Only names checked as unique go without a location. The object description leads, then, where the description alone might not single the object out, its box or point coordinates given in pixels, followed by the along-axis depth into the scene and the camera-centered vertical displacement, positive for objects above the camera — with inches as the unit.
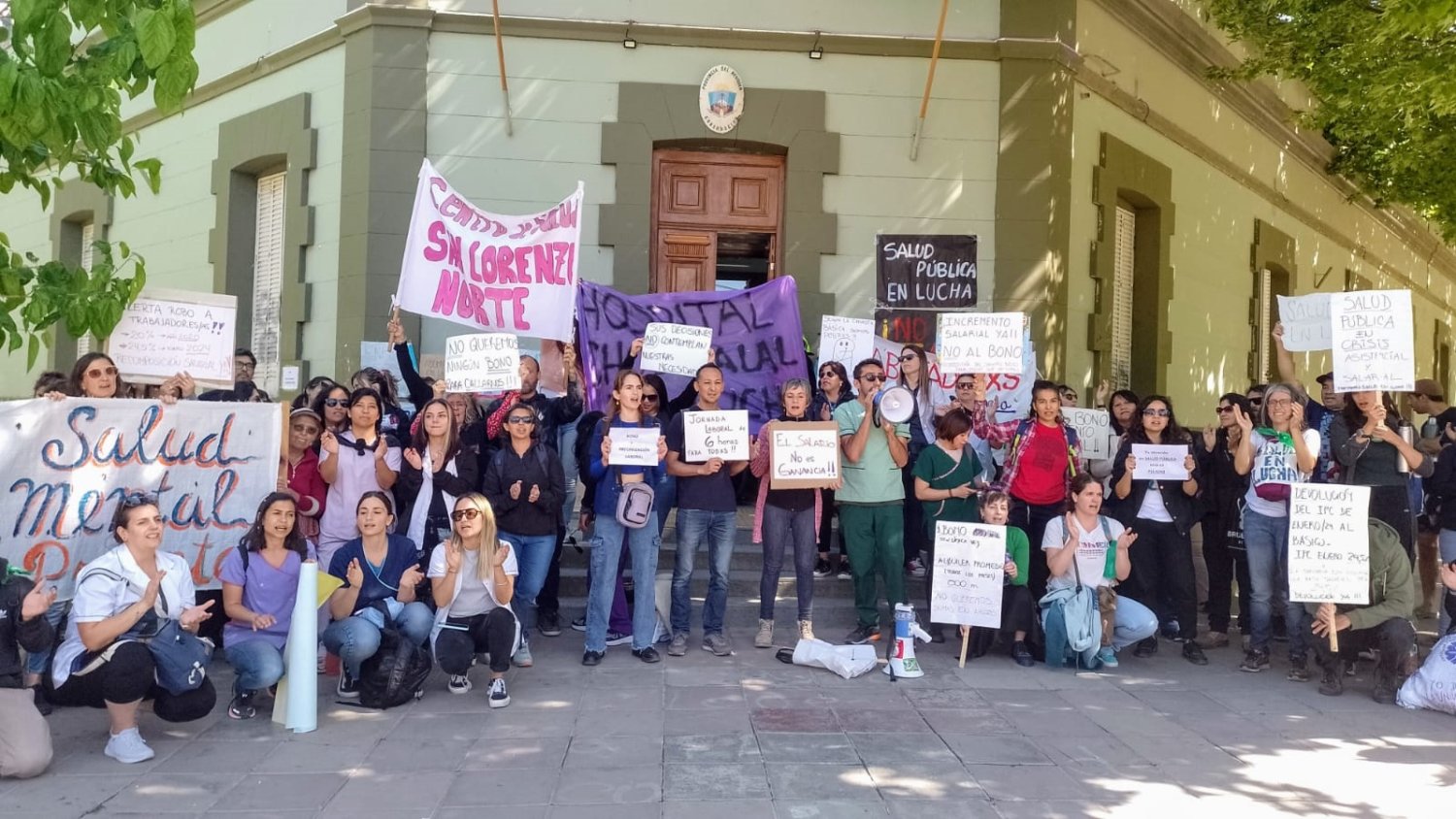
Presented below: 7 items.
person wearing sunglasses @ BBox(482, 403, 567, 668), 273.7 -16.5
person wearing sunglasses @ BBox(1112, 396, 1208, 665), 298.4 -19.2
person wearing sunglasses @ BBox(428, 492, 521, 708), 241.6 -37.4
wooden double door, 411.5 +88.0
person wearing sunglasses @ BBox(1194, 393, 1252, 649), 307.6 -22.6
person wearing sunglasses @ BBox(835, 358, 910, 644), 295.3 -16.4
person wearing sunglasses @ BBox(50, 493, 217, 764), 201.8 -39.7
